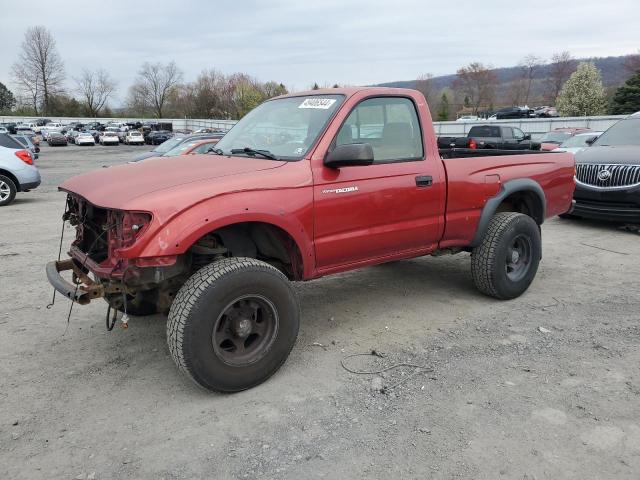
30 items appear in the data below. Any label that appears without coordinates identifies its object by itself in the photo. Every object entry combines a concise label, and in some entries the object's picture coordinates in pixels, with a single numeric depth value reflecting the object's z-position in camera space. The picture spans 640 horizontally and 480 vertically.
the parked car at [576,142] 13.69
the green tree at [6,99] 94.38
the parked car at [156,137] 51.38
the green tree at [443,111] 62.59
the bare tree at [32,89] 90.75
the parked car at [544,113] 50.62
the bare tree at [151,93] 101.25
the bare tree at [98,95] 98.44
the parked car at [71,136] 54.68
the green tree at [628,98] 37.00
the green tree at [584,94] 40.69
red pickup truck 3.19
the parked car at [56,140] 49.20
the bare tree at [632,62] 55.33
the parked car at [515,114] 48.09
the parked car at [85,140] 50.22
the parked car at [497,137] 21.53
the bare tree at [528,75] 76.66
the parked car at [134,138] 51.69
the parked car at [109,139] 50.69
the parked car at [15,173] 11.55
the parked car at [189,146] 11.70
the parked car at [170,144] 13.58
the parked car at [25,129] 57.12
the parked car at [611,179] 7.95
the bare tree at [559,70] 71.44
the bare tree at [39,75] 90.75
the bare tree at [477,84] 77.75
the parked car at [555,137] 19.42
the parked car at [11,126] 56.97
